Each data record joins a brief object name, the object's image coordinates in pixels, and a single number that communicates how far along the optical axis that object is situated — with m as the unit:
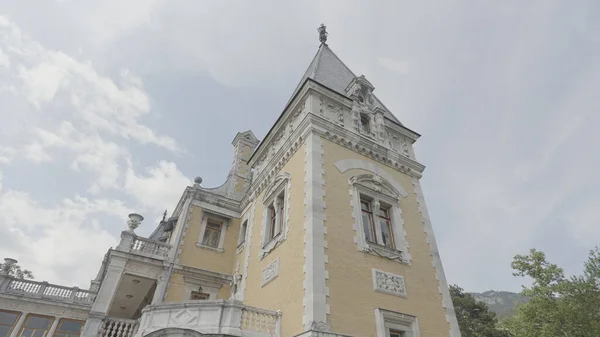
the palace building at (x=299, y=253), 9.90
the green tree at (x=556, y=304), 21.33
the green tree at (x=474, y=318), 32.38
